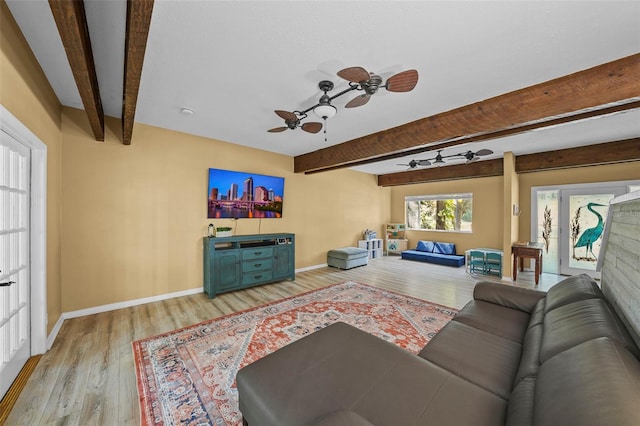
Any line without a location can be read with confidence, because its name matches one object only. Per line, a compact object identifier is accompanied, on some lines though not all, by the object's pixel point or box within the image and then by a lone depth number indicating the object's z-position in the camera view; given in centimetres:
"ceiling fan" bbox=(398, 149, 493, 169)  416
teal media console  390
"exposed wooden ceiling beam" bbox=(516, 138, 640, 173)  418
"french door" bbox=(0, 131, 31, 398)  186
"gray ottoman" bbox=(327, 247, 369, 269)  588
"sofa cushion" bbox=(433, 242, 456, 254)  695
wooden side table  467
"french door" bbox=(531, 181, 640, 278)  491
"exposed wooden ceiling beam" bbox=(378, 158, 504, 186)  568
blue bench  635
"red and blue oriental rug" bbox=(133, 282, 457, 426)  174
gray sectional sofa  82
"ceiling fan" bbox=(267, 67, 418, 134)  185
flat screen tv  430
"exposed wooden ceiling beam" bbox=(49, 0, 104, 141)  129
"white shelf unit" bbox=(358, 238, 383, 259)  722
